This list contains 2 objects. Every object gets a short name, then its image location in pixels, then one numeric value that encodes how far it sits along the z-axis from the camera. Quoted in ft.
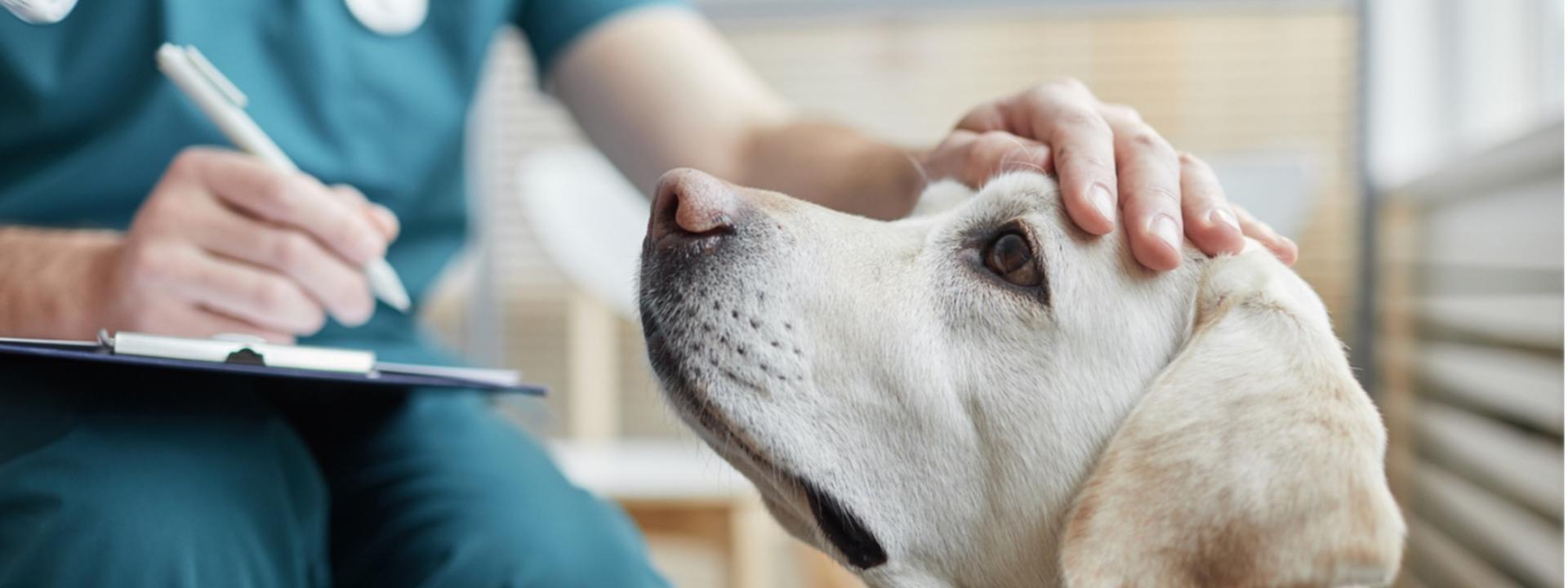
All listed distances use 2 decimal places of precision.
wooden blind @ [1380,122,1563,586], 5.02
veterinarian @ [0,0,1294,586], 2.81
